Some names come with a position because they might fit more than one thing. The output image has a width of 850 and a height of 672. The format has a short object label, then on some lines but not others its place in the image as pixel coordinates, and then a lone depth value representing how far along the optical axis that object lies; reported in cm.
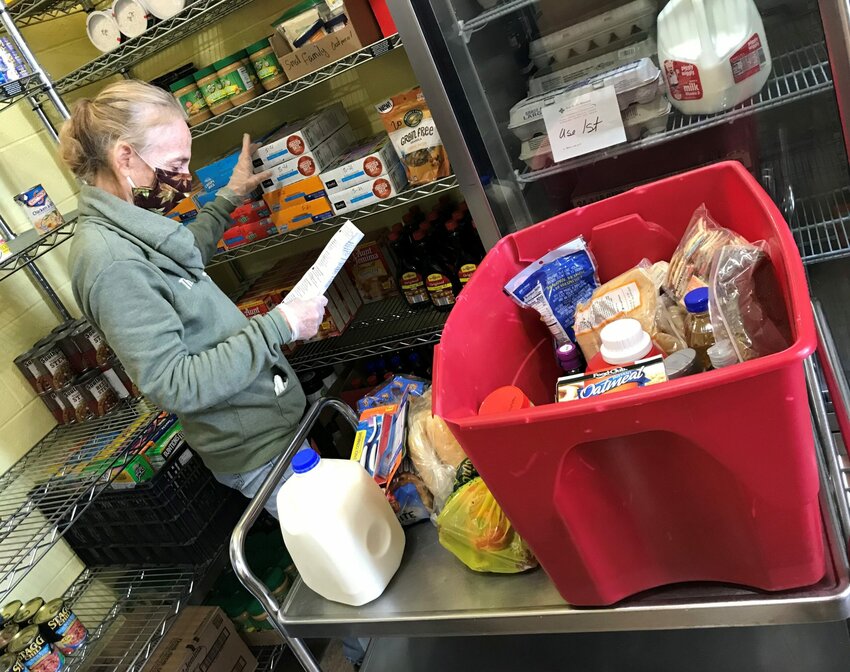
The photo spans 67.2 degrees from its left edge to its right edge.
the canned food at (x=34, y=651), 176
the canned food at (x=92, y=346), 225
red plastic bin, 71
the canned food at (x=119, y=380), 224
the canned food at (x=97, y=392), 222
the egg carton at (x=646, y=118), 146
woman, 138
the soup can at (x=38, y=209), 207
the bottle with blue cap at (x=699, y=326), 92
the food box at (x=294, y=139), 197
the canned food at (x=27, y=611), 186
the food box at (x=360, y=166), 189
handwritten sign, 146
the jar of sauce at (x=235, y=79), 196
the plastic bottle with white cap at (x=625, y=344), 89
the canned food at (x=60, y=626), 184
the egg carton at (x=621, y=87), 144
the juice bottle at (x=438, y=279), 212
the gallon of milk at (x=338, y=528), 110
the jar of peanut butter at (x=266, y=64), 193
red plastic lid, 90
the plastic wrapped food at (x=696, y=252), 100
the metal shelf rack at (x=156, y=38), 188
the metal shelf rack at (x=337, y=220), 183
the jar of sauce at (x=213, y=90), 201
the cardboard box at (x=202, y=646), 199
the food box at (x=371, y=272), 236
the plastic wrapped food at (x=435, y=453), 122
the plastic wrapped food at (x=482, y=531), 107
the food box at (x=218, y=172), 207
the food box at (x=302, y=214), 203
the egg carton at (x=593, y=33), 159
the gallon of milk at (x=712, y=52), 133
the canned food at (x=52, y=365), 223
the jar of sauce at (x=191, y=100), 206
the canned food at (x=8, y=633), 181
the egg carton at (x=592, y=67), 155
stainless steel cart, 87
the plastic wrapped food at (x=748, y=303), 85
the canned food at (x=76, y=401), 223
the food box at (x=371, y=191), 192
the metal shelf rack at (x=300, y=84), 169
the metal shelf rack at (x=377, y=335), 215
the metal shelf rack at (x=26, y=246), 199
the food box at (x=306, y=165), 199
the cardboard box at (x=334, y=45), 172
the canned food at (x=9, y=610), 192
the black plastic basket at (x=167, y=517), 205
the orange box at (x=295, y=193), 200
